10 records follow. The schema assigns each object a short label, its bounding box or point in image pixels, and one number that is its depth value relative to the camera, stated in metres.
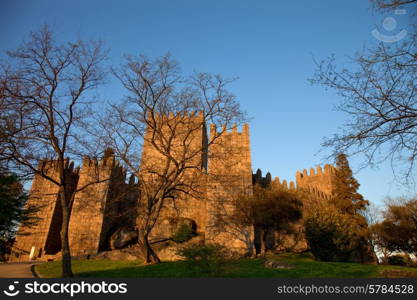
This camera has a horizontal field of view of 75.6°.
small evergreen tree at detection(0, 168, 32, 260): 11.85
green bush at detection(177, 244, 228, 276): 9.24
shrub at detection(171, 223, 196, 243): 20.28
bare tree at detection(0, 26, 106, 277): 10.45
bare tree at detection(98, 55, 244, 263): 14.72
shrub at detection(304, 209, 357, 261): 17.50
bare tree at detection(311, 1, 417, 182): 6.42
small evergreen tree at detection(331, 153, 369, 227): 27.71
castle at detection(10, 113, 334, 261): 20.08
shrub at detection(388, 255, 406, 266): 25.87
